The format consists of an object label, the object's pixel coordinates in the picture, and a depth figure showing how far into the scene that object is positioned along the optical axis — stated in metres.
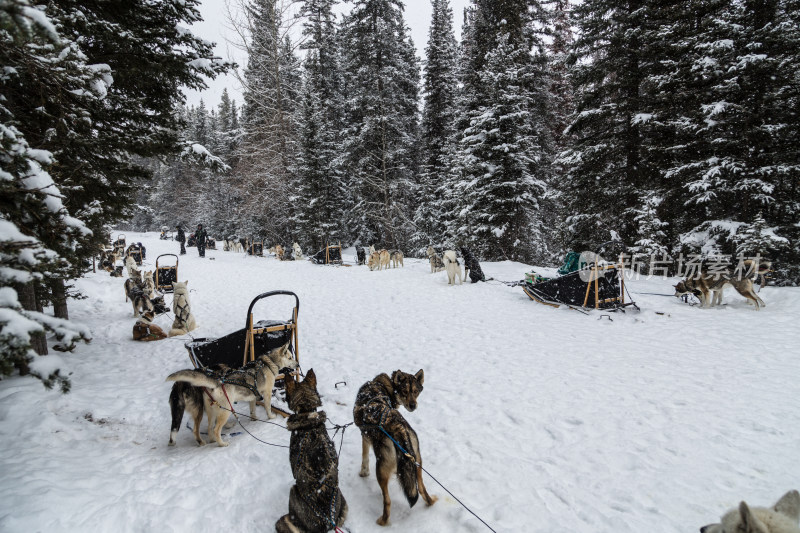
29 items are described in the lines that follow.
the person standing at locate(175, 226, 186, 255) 24.68
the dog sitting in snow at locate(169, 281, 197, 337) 7.14
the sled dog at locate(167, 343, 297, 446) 3.42
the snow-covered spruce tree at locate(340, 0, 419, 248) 20.43
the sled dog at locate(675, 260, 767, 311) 7.46
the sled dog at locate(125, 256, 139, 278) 11.31
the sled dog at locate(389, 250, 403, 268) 17.61
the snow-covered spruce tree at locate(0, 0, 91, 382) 1.58
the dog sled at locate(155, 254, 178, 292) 10.62
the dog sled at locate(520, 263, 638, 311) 7.79
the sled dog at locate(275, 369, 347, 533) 2.25
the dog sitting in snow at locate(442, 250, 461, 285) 11.99
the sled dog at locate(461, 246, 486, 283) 11.99
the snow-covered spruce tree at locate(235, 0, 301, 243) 22.14
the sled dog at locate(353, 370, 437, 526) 2.42
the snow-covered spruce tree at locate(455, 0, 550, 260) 14.62
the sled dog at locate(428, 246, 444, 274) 14.80
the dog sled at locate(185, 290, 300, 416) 4.52
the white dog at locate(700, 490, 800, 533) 1.33
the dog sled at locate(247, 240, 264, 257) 26.12
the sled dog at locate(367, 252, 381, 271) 17.23
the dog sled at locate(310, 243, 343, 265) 20.39
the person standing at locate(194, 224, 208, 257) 23.52
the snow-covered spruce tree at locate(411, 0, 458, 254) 22.67
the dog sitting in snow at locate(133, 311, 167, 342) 6.82
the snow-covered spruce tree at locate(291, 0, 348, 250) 22.16
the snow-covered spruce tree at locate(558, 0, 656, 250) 12.85
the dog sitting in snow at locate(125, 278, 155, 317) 7.61
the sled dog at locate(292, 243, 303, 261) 23.00
